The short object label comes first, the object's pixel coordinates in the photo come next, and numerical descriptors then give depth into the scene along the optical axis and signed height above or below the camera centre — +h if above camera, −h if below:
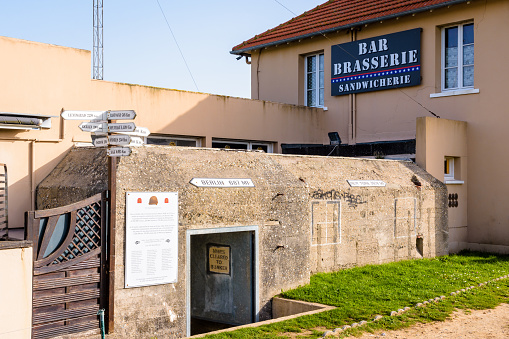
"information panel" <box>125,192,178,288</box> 9.09 -0.84
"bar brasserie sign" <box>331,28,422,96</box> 17.44 +3.67
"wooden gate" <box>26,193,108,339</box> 8.14 -1.15
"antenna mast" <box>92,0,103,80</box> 20.11 +4.26
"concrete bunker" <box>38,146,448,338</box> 9.47 -0.72
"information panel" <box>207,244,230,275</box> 11.34 -1.41
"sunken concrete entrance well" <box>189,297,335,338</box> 9.75 -2.11
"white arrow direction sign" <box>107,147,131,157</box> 8.40 +0.46
